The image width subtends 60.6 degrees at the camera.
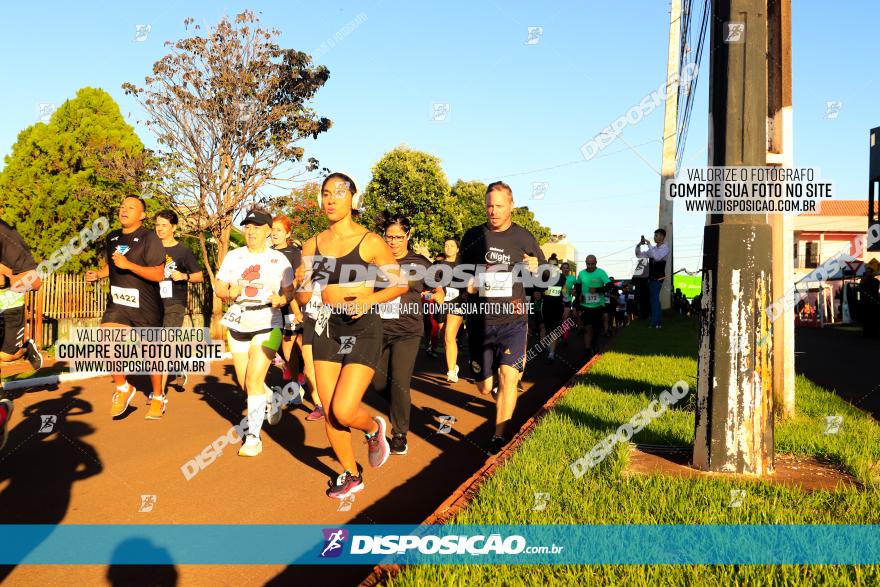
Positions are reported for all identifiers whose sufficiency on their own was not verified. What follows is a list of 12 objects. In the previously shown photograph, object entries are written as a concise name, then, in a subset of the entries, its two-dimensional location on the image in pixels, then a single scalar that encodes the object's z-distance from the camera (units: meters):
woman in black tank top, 5.11
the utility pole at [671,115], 27.33
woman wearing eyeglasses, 6.82
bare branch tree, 20.06
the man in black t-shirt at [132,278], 8.20
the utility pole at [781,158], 7.09
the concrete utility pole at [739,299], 4.83
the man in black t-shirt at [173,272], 8.78
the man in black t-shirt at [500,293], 6.65
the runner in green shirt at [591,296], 14.30
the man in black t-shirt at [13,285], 6.24
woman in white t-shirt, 6.65
